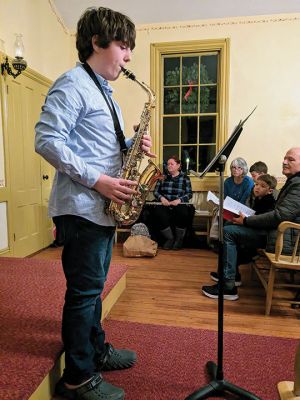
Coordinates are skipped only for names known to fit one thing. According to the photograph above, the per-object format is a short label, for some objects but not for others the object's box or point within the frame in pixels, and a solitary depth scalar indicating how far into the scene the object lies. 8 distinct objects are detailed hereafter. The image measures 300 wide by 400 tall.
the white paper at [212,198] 3.12
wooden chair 2.08
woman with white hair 3.92
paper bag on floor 3.77
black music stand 1.36
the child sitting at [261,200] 2.70
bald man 2.28
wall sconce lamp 3.25
